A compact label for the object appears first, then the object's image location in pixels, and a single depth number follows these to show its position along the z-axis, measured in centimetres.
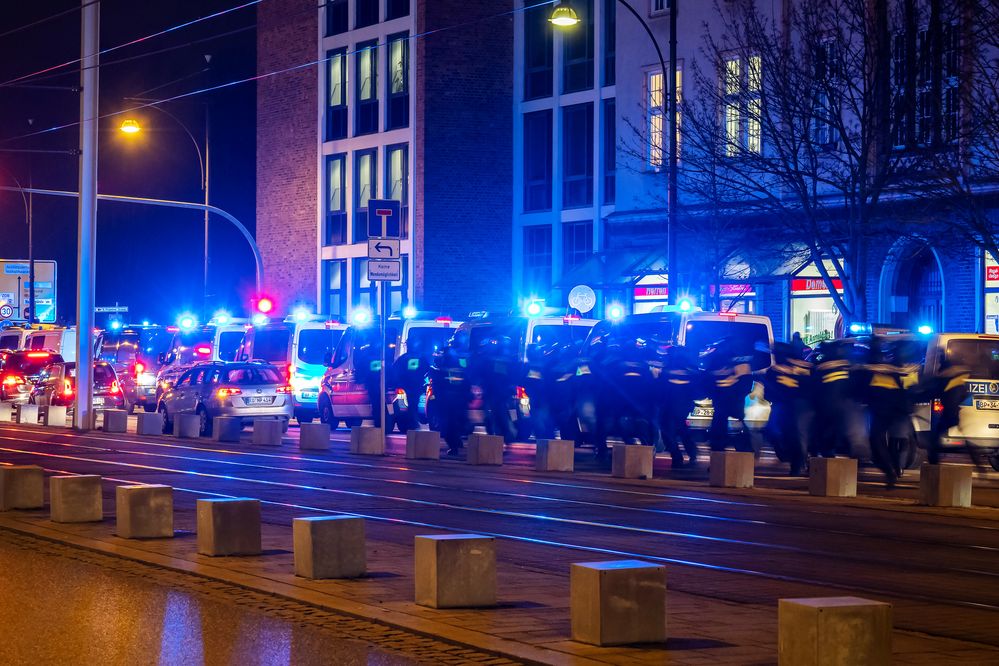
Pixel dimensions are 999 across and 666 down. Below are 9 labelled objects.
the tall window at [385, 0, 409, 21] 5253
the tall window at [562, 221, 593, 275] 4878
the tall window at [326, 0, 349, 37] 5525
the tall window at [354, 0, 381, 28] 5381
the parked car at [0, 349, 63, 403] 4631
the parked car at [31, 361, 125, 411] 4062
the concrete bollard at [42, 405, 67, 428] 3903
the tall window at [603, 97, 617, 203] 4778
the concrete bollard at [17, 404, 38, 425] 4150
